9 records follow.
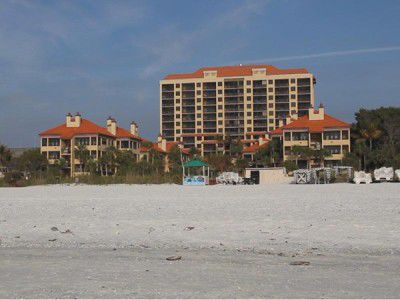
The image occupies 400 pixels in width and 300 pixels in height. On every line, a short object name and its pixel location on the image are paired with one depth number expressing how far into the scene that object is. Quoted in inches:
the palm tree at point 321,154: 2805.1
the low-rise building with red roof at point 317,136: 2987.2
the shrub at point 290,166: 2571.4
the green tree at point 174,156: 2917.6
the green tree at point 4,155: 2933.1
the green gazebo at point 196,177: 1713.8
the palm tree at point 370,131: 2824.8
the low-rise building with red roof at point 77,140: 3095.5
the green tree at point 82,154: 2876.5
